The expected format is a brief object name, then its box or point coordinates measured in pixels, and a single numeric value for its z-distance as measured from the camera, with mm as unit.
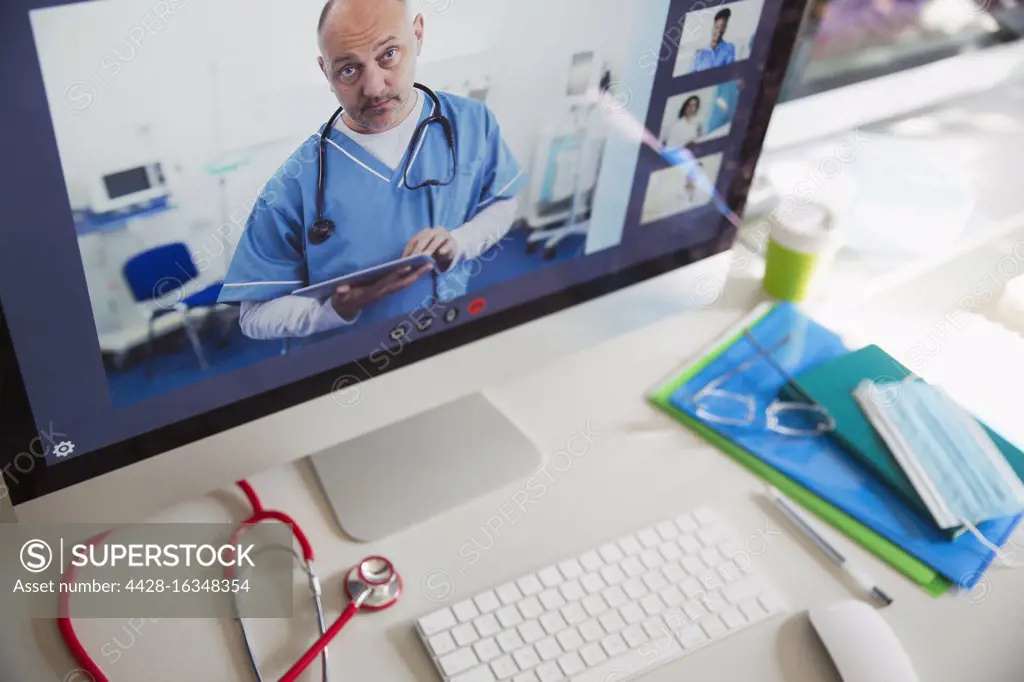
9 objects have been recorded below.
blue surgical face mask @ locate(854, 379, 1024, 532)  746
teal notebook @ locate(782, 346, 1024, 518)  771
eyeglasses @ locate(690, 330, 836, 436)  822
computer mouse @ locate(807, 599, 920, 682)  619
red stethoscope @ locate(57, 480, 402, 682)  610
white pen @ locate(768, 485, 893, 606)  697
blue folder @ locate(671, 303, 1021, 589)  725
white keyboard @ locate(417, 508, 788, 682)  626
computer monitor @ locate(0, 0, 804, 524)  473
